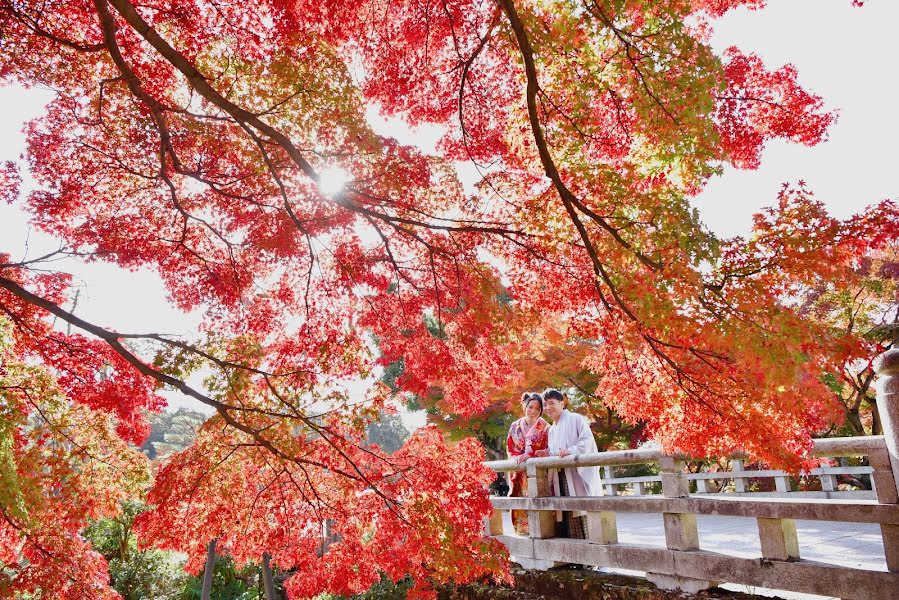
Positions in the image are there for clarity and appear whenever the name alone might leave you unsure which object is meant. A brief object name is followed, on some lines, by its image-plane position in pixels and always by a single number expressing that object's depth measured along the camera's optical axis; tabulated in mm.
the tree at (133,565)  10555
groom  6168
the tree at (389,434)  53094
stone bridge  3674
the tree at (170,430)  40150
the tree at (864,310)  12352
